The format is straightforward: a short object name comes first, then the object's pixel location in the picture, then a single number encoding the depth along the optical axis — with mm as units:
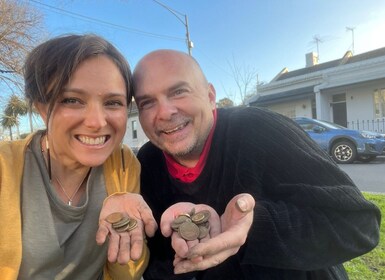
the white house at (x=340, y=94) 17531
